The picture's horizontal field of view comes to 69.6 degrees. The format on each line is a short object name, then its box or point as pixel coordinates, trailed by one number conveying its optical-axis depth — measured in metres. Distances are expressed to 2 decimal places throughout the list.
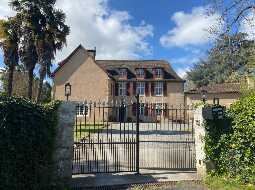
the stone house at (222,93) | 22.70
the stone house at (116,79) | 22.31
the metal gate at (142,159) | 5.65
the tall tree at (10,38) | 12.36
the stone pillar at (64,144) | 4.93
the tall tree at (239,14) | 7.67
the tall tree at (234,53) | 7.94
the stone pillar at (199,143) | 5.48
